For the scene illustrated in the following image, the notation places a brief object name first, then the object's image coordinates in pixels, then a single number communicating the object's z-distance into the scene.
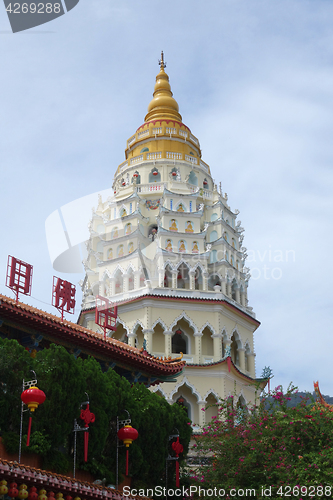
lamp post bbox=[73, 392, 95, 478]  18.70
